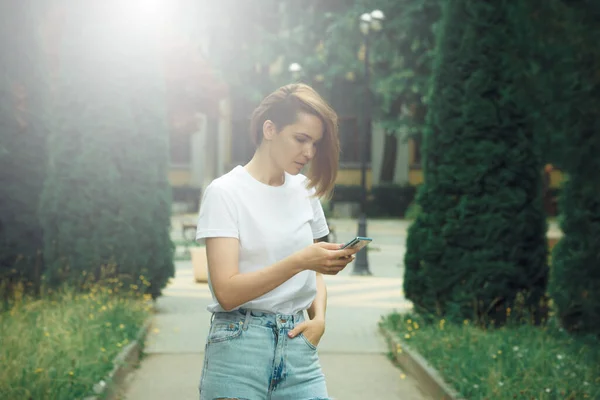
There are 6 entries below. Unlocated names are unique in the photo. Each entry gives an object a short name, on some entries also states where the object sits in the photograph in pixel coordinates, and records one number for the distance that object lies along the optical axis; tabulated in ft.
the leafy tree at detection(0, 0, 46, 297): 36.35
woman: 10.07
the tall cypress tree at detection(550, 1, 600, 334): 29.30
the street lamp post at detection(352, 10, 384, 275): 65.62
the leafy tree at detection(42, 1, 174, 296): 36.17
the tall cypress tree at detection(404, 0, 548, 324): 30.83
